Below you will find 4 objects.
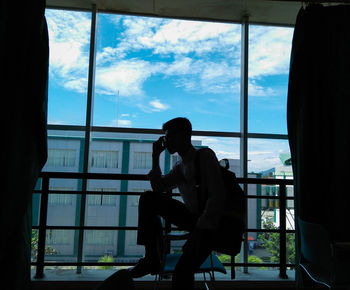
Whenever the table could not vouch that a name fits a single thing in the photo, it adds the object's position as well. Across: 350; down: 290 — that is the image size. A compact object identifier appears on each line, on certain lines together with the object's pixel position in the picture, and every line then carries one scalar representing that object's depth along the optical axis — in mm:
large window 2908
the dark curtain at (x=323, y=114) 1947
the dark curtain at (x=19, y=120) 1493
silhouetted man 1277
